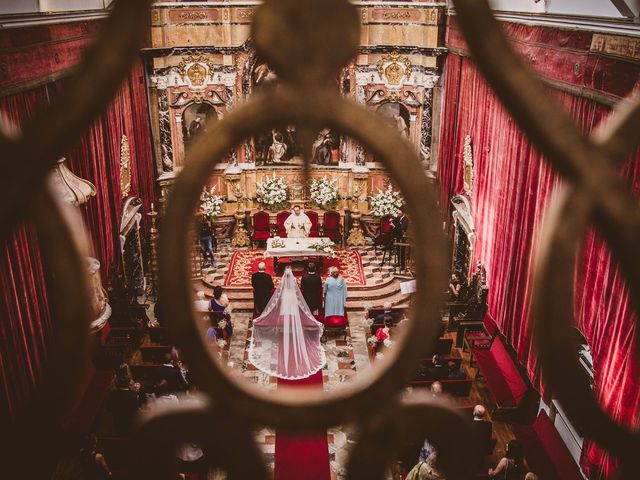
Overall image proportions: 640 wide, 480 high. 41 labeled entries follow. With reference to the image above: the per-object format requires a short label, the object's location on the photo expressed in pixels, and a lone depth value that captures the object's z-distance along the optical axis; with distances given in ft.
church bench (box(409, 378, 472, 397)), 29.11
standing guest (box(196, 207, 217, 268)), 49.65
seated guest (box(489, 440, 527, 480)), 22.98
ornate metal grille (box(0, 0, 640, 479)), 2.33
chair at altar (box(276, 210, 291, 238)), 55.42
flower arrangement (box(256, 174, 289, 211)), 54.19
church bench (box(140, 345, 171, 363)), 33.54
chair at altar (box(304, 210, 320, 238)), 55.52
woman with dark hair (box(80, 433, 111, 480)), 22.70
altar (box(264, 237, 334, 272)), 47.91
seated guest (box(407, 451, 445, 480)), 21.66
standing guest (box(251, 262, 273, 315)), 39.17
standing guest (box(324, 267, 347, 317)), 38.19
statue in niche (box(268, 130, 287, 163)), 55.93
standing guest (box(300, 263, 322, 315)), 38.82
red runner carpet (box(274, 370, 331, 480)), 26.78
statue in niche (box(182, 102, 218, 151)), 53.88
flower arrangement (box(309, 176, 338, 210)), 53.78
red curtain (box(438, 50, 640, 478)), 21.49
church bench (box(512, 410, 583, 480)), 24.18
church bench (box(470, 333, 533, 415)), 29.81
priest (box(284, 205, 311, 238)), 50.60
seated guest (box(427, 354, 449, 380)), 30.48
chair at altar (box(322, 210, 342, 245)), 55.01
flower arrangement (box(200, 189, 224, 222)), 51.55
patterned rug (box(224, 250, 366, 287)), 48.06
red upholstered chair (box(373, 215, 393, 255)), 50.95
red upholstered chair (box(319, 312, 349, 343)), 39.75
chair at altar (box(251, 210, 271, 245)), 55.26
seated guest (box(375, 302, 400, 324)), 37.63
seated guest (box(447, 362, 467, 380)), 30.60
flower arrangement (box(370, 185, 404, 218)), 52.29
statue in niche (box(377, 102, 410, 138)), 54.13
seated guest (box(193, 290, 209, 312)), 38.25
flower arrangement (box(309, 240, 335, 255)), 48.14
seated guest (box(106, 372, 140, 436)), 27.53
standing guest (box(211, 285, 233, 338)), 37.96
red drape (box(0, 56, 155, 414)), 23.50
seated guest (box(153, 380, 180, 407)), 25.49
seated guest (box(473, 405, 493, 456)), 25.15
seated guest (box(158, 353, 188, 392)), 29.09
